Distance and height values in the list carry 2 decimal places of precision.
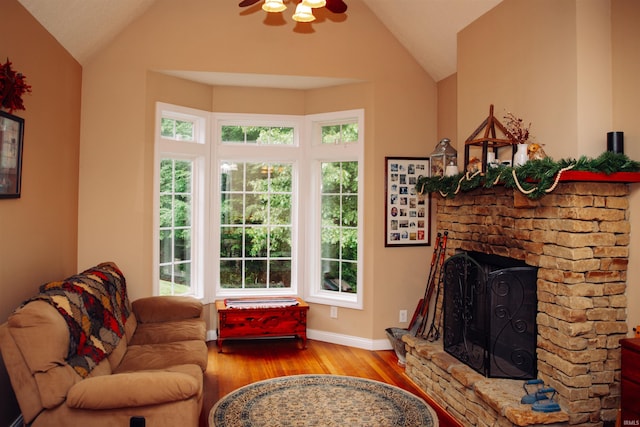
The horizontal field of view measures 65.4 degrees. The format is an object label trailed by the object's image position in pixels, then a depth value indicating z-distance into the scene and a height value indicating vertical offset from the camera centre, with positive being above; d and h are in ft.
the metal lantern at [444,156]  13.79 +1.92
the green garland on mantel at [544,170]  8.95 +1.04
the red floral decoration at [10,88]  9.23 +2.58
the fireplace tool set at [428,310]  14.15 -2.66
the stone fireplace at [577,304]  9.20 -1.48
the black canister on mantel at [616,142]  9.27 +1.57
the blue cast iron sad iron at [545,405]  8.95 -3.24
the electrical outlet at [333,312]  17.35 -3.04
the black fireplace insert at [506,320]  10.35 -2.00
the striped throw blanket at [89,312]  8.87 -1.79
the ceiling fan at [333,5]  10.87 +4.86
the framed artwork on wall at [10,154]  9.52 +1.38
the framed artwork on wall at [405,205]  16.76 +0.69
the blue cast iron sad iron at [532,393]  9.21 -3.19
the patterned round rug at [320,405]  10.98 -4.28
